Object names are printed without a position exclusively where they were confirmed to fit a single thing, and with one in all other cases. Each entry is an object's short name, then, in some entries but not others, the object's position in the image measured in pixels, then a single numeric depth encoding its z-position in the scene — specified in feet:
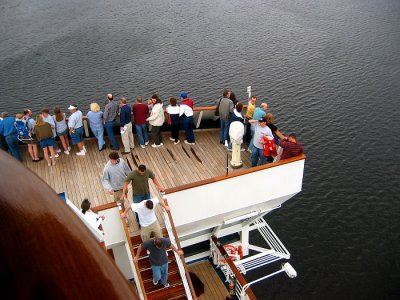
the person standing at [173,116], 37.75
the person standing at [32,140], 35.09
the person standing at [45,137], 34.35
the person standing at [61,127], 35.70
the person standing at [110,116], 36.78
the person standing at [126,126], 36.22
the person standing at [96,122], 37.17
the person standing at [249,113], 36.96
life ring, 40.57
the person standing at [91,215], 25.63
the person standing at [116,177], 27.14
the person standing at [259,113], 34.55
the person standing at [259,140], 33.35
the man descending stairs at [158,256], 23.63
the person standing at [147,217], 24.52
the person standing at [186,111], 37.83
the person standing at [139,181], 25.99
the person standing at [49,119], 34.62
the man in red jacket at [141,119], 37.14
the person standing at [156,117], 37.35
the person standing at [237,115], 34.68
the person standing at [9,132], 34.83
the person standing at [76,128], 36.58
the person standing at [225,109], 36.76
